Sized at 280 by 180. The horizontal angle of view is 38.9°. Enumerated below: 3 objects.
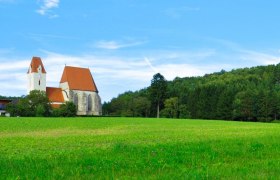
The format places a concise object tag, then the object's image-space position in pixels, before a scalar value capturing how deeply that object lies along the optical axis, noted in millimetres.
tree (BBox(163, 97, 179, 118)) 124500
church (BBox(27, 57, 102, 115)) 136375
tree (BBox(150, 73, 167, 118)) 127125
